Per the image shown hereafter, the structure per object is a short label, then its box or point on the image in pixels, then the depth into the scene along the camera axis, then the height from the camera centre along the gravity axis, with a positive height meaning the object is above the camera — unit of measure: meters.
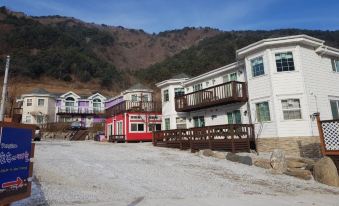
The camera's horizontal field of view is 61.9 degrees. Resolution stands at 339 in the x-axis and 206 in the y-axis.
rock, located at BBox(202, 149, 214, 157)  19.38 -0.79
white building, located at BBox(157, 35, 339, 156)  18.94 +3.57
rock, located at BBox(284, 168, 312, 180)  13.66 -1.77
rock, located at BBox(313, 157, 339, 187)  12.87 -1.65
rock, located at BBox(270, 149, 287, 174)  14.73 -1.25
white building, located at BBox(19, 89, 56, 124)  54.41 +7.78
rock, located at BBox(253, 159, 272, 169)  15.36 -1.36
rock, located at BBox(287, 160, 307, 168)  14.96 -1.43
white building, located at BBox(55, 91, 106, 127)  59.50 +7.95
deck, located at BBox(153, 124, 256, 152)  19.89 +0.19
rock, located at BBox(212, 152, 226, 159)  18.57 -0.98
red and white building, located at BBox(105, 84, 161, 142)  32.94 +2.71
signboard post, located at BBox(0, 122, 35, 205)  5.01 -0.25
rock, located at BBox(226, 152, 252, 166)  16.44 -1.14
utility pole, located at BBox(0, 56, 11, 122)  9.50 +1.55
